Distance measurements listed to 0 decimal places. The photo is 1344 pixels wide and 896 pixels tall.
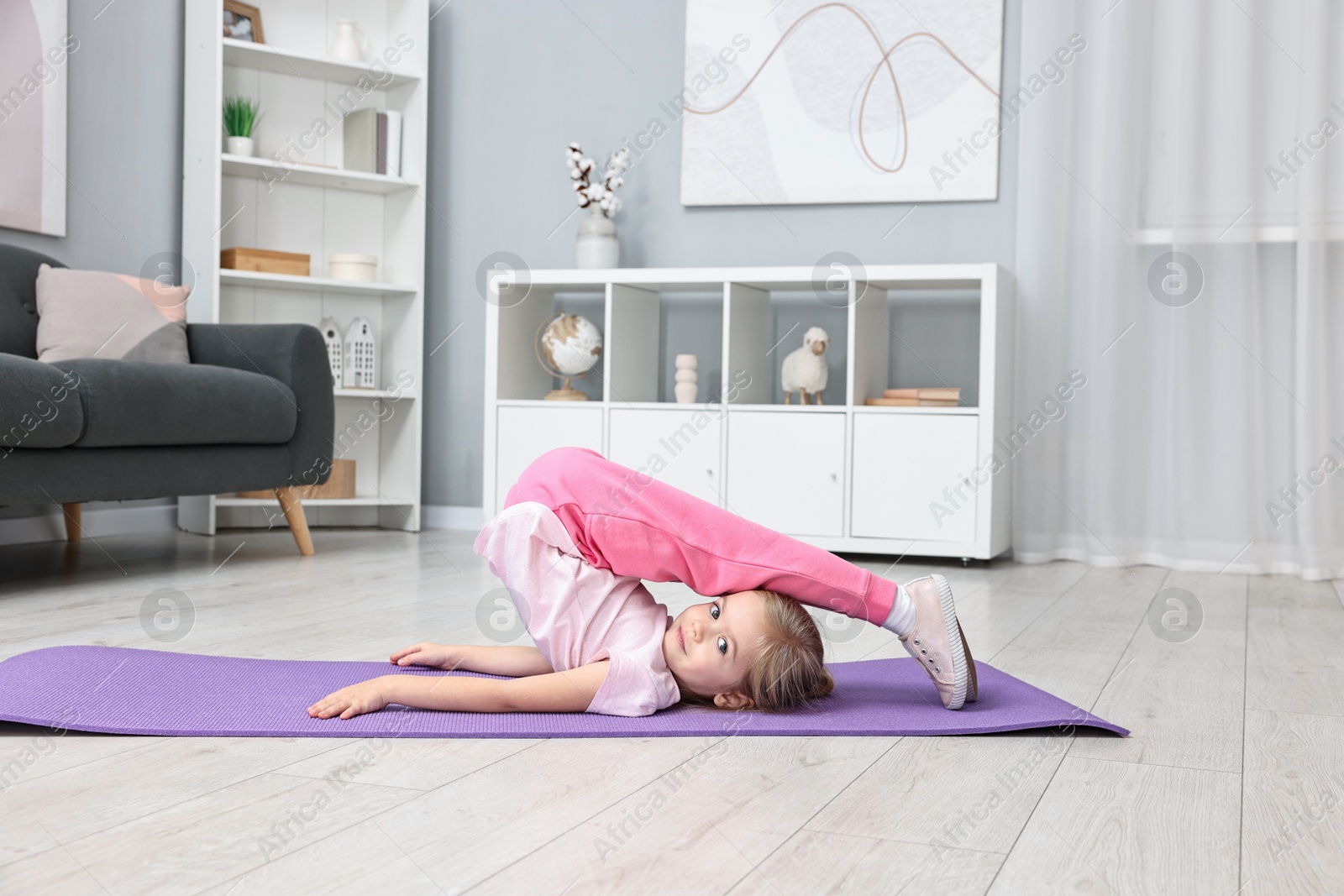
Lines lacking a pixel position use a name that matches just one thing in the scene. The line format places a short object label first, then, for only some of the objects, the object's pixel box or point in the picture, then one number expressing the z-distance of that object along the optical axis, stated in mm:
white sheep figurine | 3109
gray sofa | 2109
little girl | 1337
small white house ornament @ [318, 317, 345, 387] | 3562
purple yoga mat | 1271
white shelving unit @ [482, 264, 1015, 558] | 2893
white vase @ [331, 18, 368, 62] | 3521
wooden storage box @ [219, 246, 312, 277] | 3344
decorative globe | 3334
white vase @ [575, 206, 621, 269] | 3393
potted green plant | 3363
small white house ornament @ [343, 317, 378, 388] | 3580
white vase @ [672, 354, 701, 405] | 3248
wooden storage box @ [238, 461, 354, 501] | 3525
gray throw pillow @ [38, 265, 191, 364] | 2695
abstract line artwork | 3184
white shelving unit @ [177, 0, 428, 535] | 3396
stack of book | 2932
